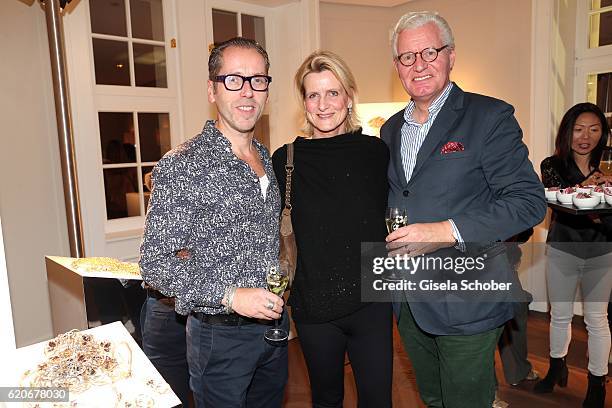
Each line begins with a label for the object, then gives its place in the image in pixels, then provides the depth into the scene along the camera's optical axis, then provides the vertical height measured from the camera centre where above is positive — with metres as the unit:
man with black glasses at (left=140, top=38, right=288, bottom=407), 1.39 -0.25
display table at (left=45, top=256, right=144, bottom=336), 2.16 -0.64
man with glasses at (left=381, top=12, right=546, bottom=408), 1.54 -0.15
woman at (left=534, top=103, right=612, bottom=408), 2.87 -0.70
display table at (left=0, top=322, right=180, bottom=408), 1.16 -0.59
